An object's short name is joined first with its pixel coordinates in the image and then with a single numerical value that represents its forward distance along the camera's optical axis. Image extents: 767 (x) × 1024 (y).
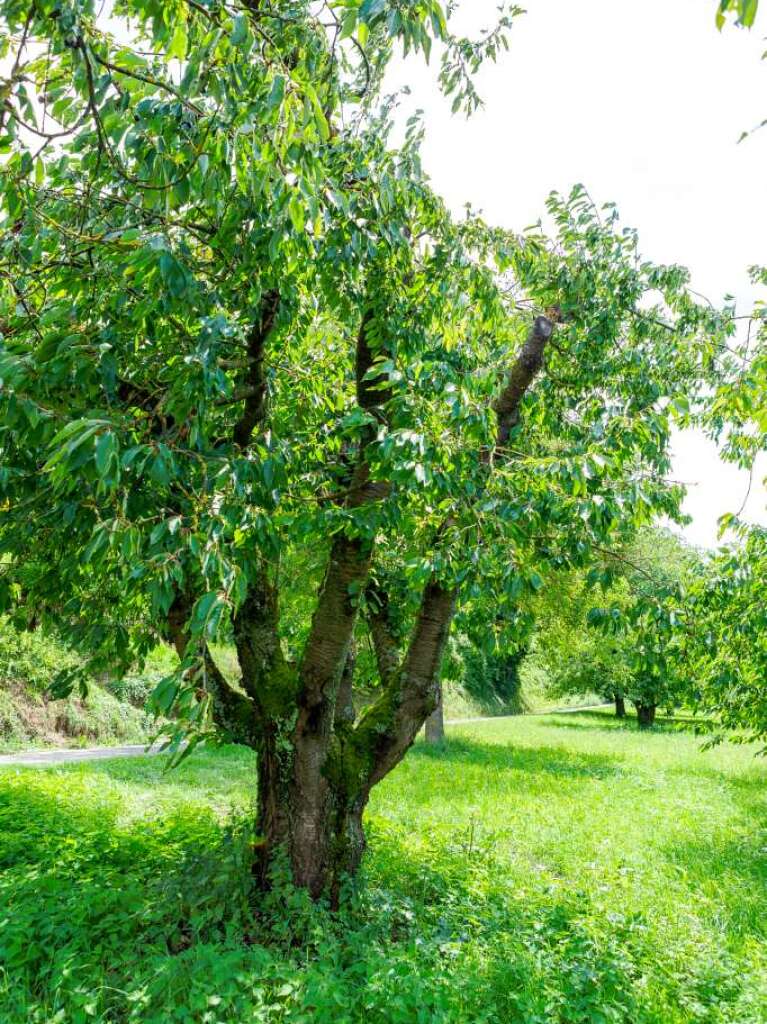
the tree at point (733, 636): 5.64
